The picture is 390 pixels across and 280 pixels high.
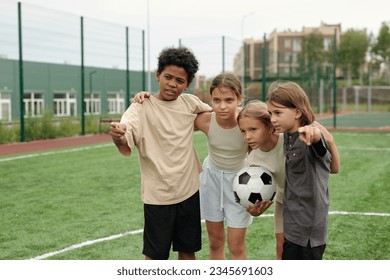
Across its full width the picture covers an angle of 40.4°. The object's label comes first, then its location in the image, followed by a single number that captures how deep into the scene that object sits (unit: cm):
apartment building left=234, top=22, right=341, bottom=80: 6662
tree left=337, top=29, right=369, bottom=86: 4894
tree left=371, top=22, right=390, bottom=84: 3762
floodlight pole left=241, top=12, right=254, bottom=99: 2257
